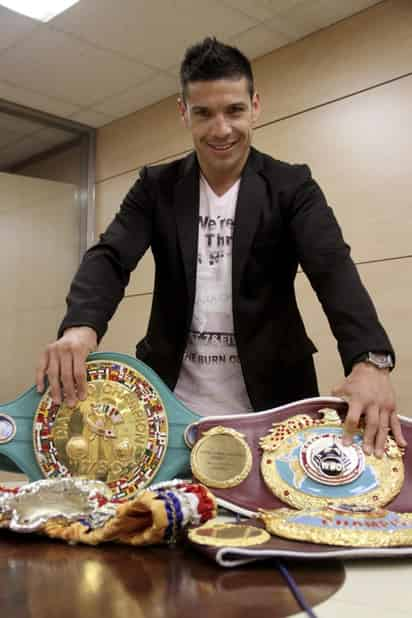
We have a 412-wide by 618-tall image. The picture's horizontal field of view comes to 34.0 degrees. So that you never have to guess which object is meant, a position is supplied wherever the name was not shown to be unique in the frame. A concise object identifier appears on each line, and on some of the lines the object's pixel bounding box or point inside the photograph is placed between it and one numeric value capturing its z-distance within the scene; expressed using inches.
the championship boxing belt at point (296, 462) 37.9
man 54.8
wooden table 22.4
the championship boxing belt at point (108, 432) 42.9
